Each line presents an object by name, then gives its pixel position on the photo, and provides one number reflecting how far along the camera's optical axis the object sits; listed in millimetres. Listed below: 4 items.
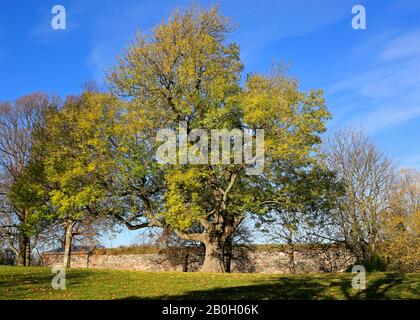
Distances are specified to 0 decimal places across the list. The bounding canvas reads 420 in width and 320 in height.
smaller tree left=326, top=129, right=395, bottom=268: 37156
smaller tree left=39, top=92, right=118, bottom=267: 24875
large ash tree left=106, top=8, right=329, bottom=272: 23188
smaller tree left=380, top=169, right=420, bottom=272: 34031
